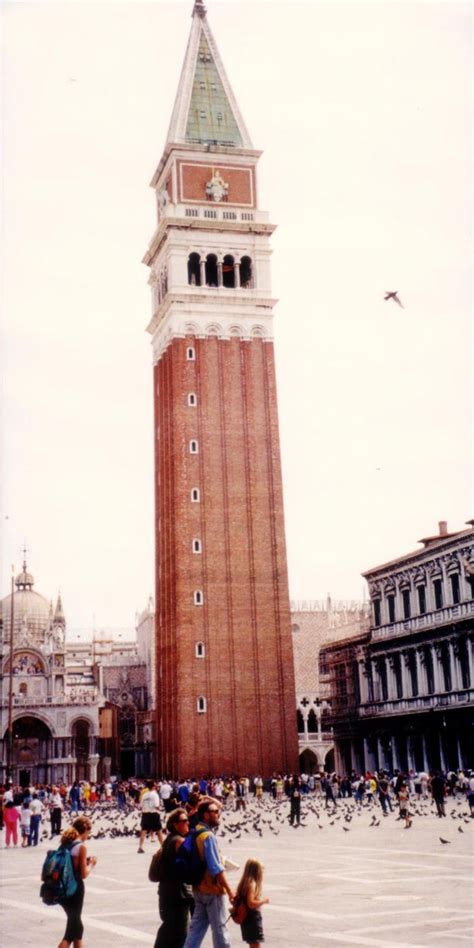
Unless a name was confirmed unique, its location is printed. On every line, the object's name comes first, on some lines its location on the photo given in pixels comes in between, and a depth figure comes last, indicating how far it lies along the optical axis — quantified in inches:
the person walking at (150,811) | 1079.0
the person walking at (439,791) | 1386.6
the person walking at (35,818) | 1315.2
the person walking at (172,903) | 422.3
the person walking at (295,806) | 1425.9
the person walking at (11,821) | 1296.8
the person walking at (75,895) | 461.1
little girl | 426.6
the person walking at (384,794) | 1590.8
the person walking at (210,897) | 419.2
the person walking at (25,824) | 1337.4
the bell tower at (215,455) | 2493.8
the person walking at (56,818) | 1433.3
